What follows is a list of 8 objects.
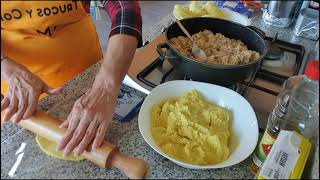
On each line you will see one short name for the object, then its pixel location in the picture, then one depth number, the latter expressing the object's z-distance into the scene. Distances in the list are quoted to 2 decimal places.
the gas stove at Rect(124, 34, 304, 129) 0.71
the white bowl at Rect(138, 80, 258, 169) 0.54
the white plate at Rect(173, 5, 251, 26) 1.01
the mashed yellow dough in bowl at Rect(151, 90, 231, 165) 0.54
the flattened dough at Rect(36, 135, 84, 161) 0.54
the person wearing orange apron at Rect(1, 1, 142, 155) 0.54
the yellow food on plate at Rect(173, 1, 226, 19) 0.99
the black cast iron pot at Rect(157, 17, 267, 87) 0.63
